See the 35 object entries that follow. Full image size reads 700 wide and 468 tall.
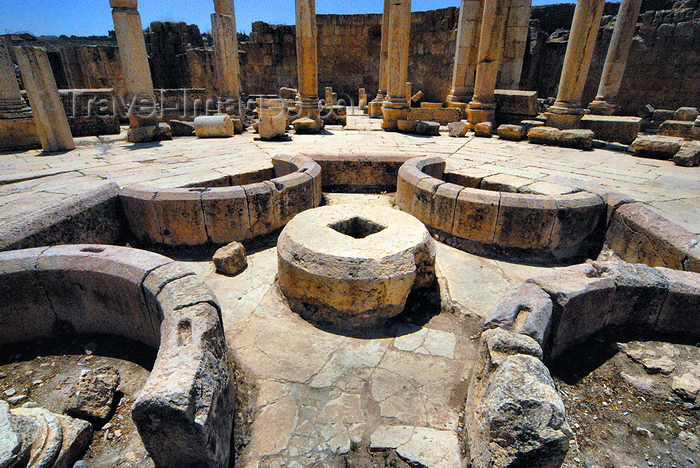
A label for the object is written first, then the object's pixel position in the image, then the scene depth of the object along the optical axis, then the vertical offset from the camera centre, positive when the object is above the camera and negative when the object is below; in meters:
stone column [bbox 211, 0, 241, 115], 11.54 +0.89
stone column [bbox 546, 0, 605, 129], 9.17 +0.61
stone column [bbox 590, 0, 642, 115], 11.67 +0.97
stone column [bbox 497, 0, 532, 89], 12.41 +1.52
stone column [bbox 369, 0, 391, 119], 15.03 -0.04
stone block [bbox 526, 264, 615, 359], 2.75 -1.55
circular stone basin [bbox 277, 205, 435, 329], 3.37 -1.64
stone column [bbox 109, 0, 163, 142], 8.69 +0.37
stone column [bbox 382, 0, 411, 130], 10.52 +0.63
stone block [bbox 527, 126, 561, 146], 9.50 -1.14
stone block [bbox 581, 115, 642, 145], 10.17 -1.00
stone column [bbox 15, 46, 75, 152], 7.32 -0.34
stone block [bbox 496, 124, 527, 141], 10.12 -1.14
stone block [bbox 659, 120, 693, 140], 10.45 -1.04
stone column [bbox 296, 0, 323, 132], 10.95 +0.73
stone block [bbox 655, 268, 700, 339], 2.95 -1.66
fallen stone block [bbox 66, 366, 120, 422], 2.41 -2.00
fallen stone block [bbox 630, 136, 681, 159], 8.16 -1.20
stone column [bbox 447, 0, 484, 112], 11.75 +1.11
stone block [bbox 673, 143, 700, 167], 7.55 -1.28
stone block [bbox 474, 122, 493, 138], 10.75 -1.12
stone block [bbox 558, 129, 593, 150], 9.19 -1.17
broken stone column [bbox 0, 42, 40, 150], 8.04 -0.70
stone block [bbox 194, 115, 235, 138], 10.33 -1.10
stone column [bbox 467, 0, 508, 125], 10.83 +0.63
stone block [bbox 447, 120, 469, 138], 10.86 -1.15
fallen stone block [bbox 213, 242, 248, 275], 4.40 -1.99
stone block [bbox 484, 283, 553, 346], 2.46 -1.48
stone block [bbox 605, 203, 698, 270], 3.77 -1.55
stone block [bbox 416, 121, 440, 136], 10.92 -1.14
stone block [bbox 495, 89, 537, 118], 11.19 -0.40
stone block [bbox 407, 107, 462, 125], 12.74 -0.89
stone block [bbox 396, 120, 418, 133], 11.18 -1.10
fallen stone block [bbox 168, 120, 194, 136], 10.53 -1.18
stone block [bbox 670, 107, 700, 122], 12.05 -0.71
